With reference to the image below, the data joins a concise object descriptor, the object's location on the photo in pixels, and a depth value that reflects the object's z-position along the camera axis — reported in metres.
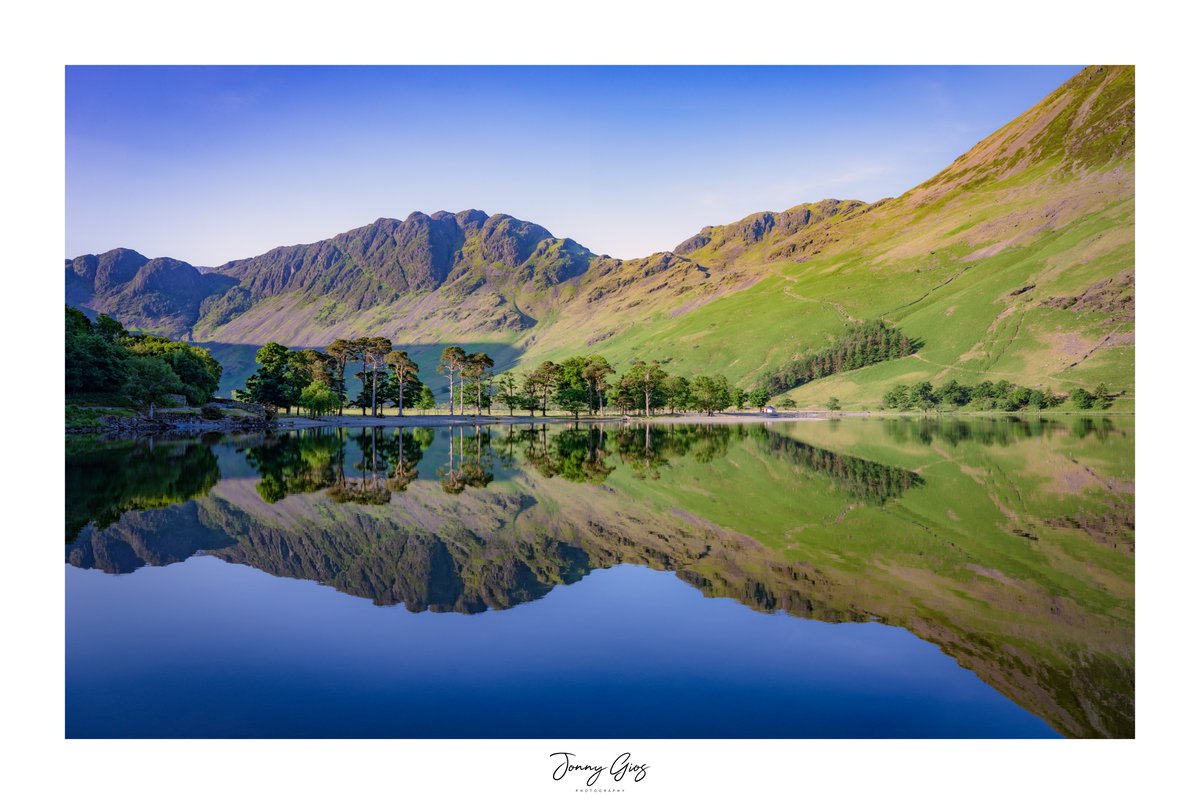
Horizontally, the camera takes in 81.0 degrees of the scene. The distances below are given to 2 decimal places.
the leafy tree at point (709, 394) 182.12
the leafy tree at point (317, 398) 123.50
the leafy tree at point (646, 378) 161.38
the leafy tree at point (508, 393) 152.12
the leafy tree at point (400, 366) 131.62
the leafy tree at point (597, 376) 147.50
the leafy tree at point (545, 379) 144.62
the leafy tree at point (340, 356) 129.75
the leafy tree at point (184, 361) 113.06
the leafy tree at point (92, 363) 85.06
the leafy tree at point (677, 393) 172.38
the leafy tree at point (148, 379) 90.00
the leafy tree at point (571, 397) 148.12
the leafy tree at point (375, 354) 128.88
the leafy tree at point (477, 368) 137.88
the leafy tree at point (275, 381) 120.00
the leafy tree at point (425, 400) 167.09
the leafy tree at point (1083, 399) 177.00
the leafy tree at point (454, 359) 135.12
